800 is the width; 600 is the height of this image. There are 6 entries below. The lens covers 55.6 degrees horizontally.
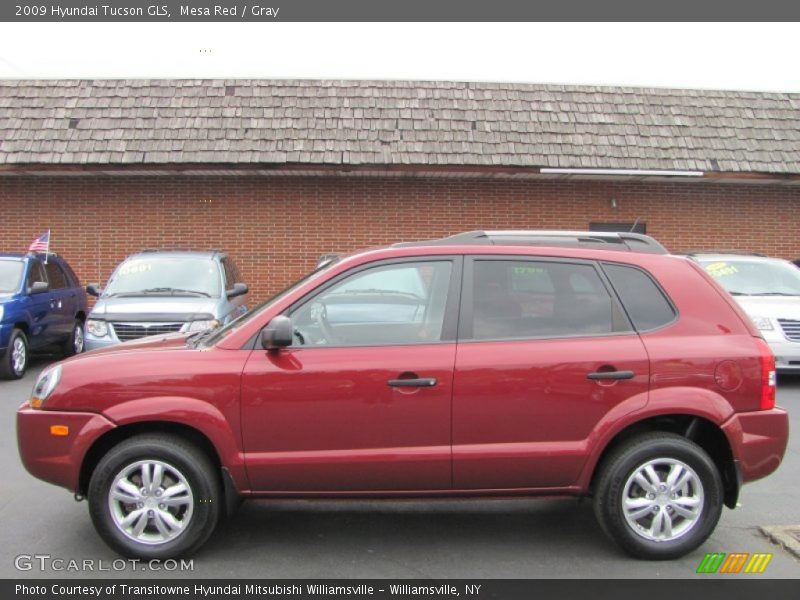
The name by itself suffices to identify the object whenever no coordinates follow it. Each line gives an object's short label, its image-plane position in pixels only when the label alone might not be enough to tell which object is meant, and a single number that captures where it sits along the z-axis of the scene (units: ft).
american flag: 39.07
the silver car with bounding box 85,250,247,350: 28.63
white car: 30.76
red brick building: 41.50
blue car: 31.45
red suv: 13.28
